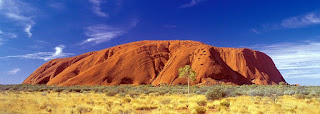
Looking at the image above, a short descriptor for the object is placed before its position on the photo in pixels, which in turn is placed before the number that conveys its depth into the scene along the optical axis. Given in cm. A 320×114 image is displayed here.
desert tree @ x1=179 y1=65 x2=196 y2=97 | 2936
